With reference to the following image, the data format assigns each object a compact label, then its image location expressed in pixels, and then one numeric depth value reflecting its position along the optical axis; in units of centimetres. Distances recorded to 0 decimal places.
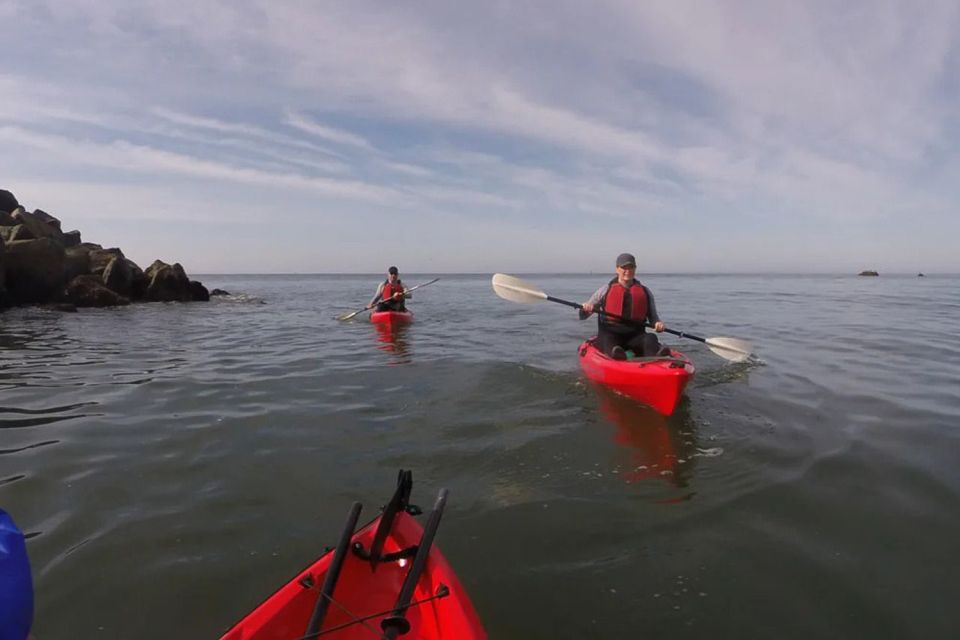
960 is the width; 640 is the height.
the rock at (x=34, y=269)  2075
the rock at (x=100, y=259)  2509
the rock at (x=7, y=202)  2644
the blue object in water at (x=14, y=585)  173
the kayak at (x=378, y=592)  258
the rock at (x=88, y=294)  2223
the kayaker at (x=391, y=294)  1741
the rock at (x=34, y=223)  2364
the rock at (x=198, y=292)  2828
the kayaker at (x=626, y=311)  904
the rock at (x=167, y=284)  2644
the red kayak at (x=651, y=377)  687
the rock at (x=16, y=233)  2153
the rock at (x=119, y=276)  2430
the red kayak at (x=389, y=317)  1648
